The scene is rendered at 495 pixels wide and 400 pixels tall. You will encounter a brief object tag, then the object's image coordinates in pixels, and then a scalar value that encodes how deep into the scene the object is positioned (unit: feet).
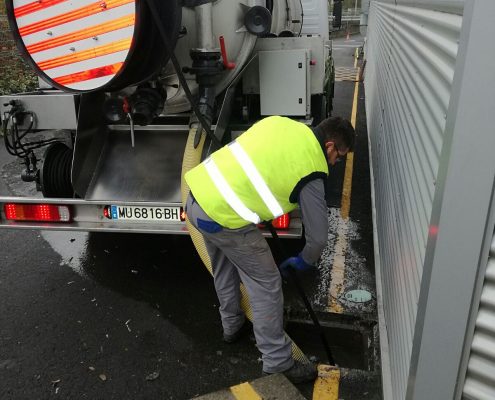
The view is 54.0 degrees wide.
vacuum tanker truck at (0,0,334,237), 9.62
